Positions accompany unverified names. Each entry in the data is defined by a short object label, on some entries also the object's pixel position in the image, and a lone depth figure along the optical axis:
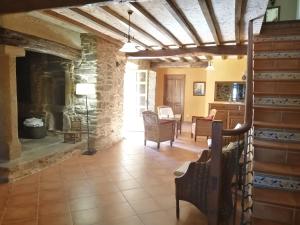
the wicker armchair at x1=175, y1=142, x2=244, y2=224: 2.46
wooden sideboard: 7.42
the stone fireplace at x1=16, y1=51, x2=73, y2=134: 5.43
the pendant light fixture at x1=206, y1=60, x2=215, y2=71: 7.78
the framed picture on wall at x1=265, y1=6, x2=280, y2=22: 6.22
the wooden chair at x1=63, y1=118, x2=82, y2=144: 5.18
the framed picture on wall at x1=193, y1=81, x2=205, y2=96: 10.59
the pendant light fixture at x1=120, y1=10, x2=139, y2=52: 4.03
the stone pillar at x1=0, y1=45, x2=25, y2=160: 3.69
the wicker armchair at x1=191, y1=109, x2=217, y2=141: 6.74
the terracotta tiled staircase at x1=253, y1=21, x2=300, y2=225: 2.19
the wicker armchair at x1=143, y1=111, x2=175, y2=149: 5.84
